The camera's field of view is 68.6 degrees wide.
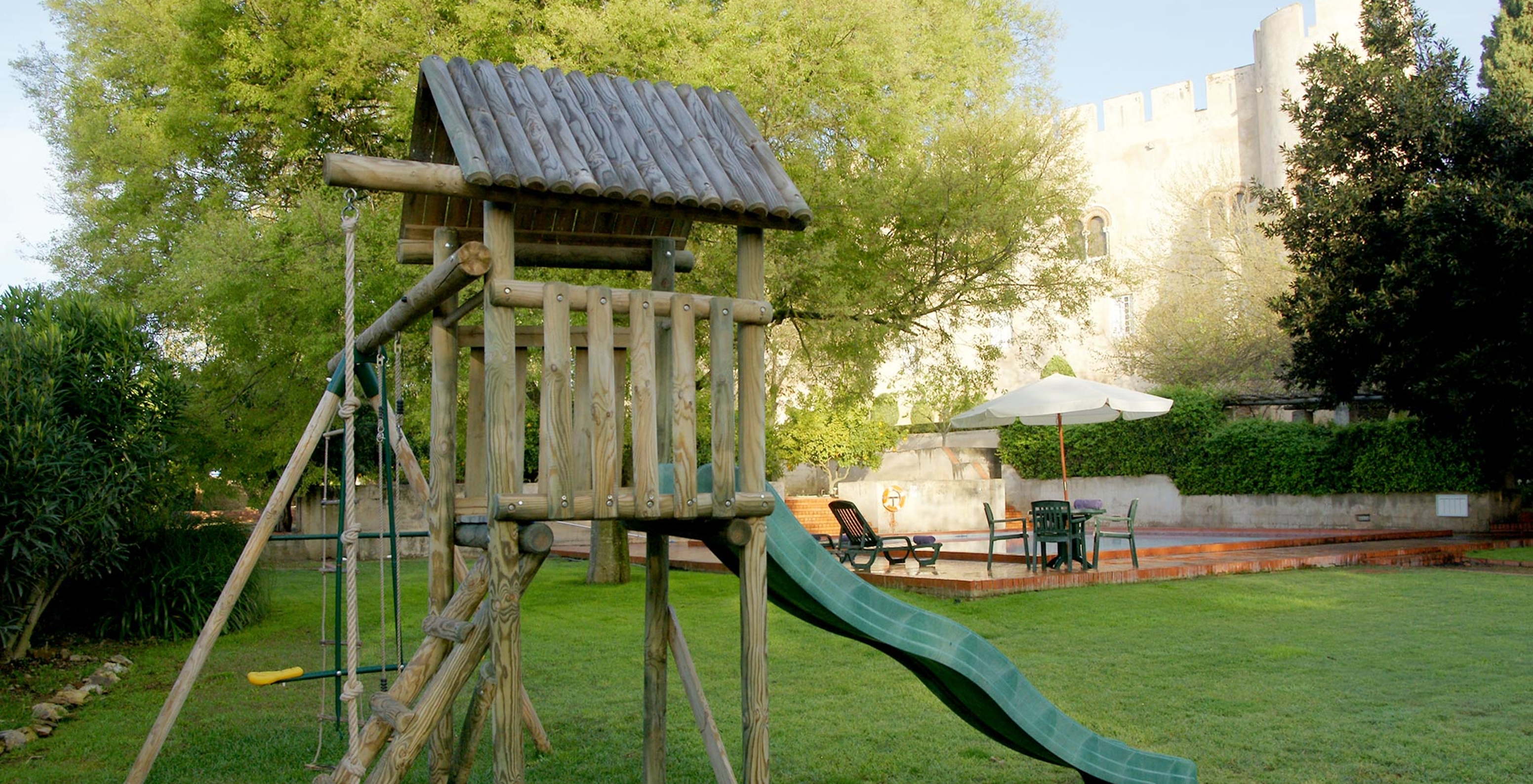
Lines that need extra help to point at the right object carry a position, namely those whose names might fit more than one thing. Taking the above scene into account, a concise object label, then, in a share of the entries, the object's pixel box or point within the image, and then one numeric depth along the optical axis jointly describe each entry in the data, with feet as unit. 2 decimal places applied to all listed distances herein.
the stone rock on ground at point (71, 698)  24.80
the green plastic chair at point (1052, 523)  40.86
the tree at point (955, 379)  50.26
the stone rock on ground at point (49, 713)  22.91
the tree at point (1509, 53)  59.26
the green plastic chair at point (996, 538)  39.65
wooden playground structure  13.05
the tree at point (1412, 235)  53.57
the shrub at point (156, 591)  34.88
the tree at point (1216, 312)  93.35
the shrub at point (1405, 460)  66.95
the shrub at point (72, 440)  29.32
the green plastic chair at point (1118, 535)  41.88
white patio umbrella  45.65
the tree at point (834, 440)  83.66
